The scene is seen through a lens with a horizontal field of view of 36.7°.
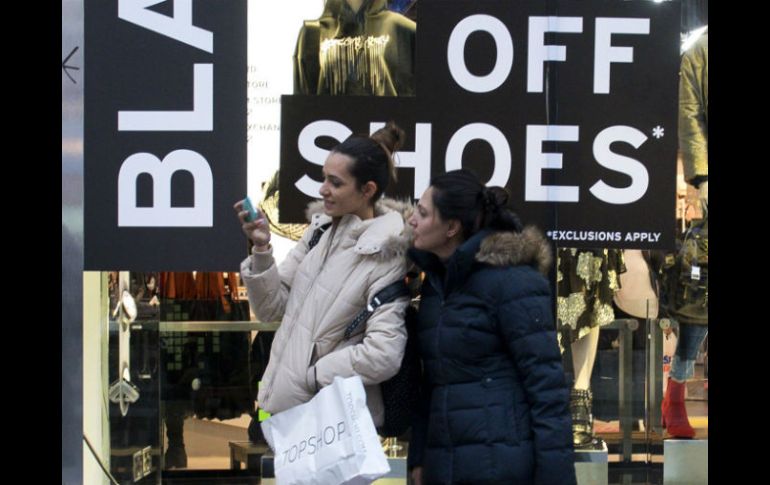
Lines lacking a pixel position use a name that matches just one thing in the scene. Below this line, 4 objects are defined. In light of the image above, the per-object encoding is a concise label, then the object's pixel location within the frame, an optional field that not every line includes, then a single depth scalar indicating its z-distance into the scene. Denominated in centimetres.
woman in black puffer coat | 355
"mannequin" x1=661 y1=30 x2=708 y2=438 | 507
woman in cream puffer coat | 374
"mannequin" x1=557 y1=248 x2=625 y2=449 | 516
